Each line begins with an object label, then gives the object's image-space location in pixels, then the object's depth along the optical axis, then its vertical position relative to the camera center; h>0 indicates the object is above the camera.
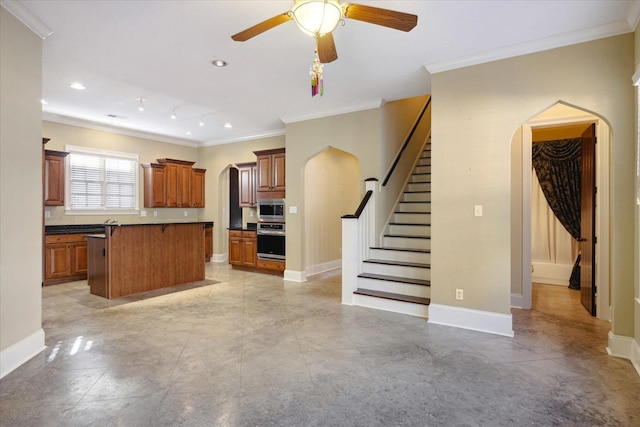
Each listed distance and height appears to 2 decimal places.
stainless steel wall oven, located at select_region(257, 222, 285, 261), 6.58 -0.58
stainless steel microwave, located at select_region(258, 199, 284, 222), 6.65 +0.03
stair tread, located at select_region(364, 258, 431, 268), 4.47 -0.72
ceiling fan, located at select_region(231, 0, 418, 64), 1.98 +1.21
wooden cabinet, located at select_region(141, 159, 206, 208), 7.52 +0.64
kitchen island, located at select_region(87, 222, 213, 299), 4.85 -0.71
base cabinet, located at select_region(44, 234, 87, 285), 5.72 -0.81
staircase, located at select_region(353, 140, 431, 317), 4.27 -0.75
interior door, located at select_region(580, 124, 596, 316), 4.13 -0.14
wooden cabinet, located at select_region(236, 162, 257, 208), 7.44 +0.63
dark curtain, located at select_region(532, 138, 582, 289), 5.65 +0.56
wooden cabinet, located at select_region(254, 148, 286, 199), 6.65 +0.77
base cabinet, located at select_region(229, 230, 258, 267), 6.97 -0.77
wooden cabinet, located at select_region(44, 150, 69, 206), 5.84 +0.61
